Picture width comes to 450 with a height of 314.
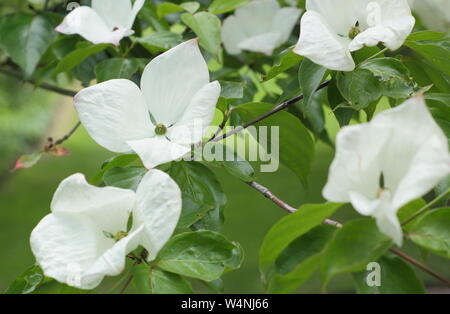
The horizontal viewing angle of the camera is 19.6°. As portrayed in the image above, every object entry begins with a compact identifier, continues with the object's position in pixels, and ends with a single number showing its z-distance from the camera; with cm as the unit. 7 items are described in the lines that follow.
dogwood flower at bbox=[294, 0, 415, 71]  75
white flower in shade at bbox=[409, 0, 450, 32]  85
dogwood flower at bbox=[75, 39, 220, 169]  75
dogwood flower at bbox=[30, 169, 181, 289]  69
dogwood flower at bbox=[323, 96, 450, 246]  65
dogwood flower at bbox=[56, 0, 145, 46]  86
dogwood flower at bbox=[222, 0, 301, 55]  103
